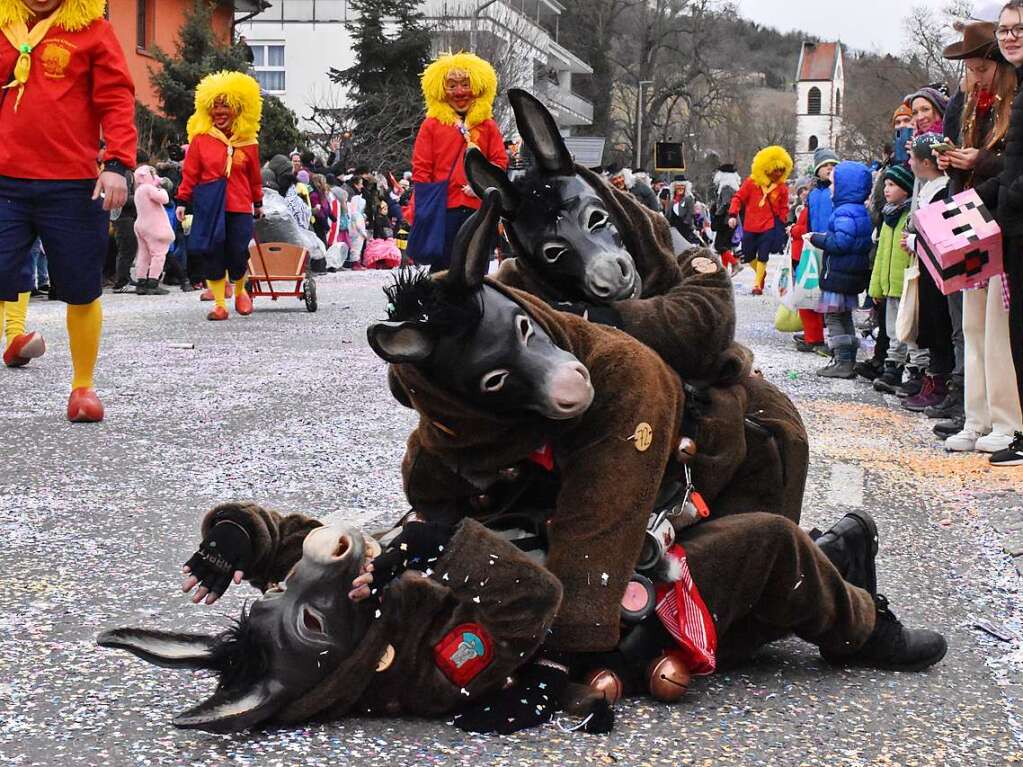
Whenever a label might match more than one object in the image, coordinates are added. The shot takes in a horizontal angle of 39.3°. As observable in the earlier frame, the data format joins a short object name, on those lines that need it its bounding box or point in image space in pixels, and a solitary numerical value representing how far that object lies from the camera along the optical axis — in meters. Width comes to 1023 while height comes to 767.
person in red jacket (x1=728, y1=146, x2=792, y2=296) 19.27
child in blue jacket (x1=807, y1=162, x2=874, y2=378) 10.41
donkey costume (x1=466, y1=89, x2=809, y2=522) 3.26
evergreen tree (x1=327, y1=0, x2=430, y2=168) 41.00
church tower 149.62
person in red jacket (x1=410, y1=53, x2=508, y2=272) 11.15
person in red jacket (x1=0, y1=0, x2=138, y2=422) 6.84
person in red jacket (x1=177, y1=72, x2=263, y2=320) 13.09
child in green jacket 9.24
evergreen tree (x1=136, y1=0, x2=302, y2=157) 28.83
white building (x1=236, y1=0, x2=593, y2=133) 48.06
